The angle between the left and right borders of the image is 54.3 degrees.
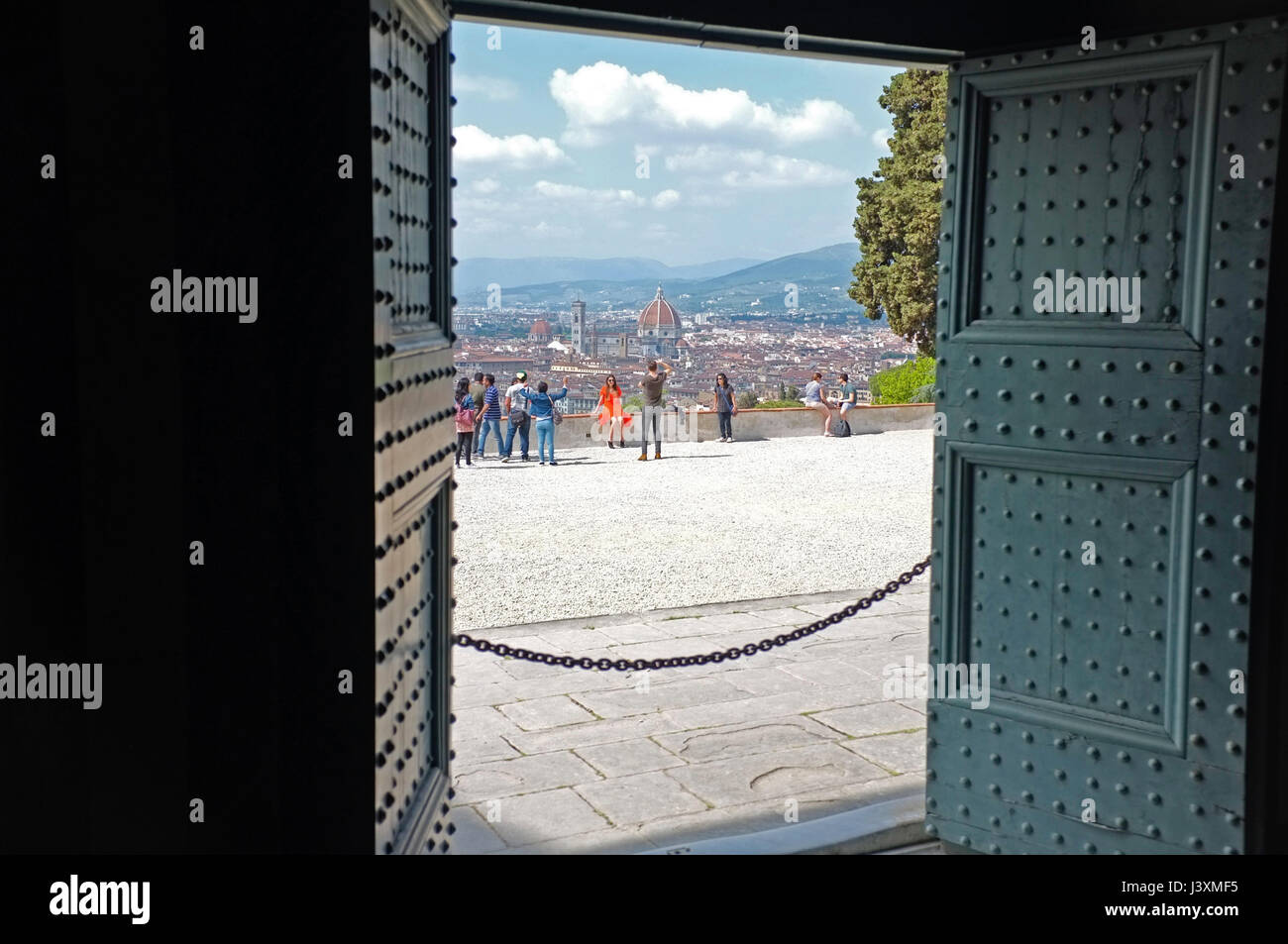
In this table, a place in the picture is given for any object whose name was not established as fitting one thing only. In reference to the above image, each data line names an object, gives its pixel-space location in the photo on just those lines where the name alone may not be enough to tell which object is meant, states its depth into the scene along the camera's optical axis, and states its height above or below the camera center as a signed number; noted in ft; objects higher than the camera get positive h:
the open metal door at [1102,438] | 11.68 -0.90
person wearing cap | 56.13 -3.03
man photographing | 56.65 -2.53
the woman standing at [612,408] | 60.13 -3.18
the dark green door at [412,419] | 9.31 -0.64
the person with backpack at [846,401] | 68.33 -3.04
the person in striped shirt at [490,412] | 55.57 -3.14
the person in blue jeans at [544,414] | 54.80 -3.14
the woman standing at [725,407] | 62.75 -3.19
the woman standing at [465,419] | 54.29 -3.35
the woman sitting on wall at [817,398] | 68.64 -2.90
